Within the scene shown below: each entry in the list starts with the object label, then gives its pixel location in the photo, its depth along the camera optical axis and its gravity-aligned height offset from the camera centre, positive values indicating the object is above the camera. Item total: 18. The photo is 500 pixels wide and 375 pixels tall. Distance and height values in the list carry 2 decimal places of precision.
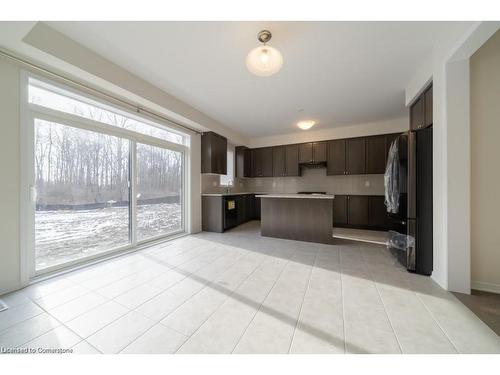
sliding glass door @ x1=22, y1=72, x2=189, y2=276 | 2.03 +0.14
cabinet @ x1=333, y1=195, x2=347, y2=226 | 4.75 -0.62
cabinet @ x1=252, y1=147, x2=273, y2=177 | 5.70 +0.83
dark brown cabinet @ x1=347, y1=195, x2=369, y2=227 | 4.51 -0.60
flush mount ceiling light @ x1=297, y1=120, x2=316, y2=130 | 3.64 +1.31
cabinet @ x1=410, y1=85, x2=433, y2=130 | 2.19 +1.03
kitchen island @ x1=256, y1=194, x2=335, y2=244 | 3.32 -0.60
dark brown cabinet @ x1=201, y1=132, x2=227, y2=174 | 4.19 +0.83
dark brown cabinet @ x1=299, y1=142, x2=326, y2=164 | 5.03 +1.00
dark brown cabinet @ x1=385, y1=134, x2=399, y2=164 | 4.31 +1.14
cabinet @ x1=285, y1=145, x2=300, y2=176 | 5.32 +0.82
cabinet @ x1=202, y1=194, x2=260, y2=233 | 4.21 -0.63
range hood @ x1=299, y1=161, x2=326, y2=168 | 5.11 +0.67
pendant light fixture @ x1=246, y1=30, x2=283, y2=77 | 1.68 +1.22
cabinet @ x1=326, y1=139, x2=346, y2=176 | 4.79 +0.82
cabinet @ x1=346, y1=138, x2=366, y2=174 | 4.58 +0.82
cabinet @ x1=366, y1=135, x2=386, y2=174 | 4.40 +0.82
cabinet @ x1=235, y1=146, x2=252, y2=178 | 5.77 +0.85
